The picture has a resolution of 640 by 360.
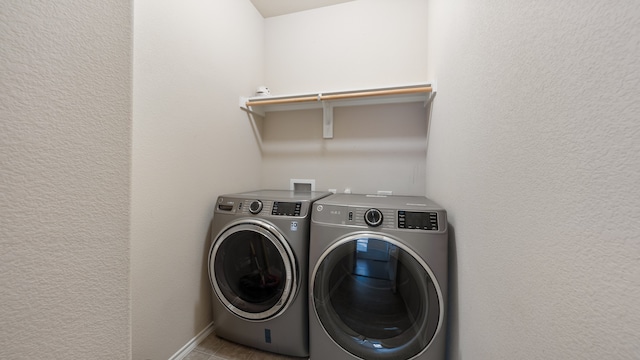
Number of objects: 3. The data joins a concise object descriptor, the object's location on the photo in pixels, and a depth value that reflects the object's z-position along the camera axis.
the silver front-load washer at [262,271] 1.12
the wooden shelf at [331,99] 1.36
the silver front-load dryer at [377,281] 0.92
